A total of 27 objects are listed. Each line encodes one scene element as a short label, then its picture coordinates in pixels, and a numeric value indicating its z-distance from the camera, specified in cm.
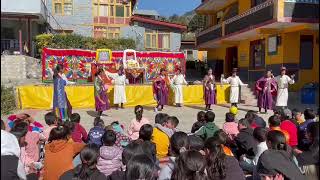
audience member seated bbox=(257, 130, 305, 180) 385
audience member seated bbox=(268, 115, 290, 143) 599
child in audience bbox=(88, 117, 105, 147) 598
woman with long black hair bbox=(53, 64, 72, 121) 1017
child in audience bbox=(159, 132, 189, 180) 405
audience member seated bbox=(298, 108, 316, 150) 571
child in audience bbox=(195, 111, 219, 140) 627
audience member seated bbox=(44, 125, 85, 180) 466
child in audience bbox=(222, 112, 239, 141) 658
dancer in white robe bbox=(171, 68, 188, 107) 1559
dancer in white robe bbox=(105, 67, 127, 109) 1472
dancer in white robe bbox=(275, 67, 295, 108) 1334
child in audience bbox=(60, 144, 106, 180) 381
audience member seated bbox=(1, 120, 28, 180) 343
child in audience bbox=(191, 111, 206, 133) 697
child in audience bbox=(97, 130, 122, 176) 482
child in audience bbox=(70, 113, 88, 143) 637
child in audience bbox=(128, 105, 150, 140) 737
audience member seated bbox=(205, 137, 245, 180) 405
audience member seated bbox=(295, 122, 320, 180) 334
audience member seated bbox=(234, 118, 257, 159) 592
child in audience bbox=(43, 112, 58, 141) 625
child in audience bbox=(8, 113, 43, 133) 601
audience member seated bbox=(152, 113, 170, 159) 592
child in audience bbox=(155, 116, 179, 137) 600
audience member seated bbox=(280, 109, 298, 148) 620
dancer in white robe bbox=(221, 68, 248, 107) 1551
